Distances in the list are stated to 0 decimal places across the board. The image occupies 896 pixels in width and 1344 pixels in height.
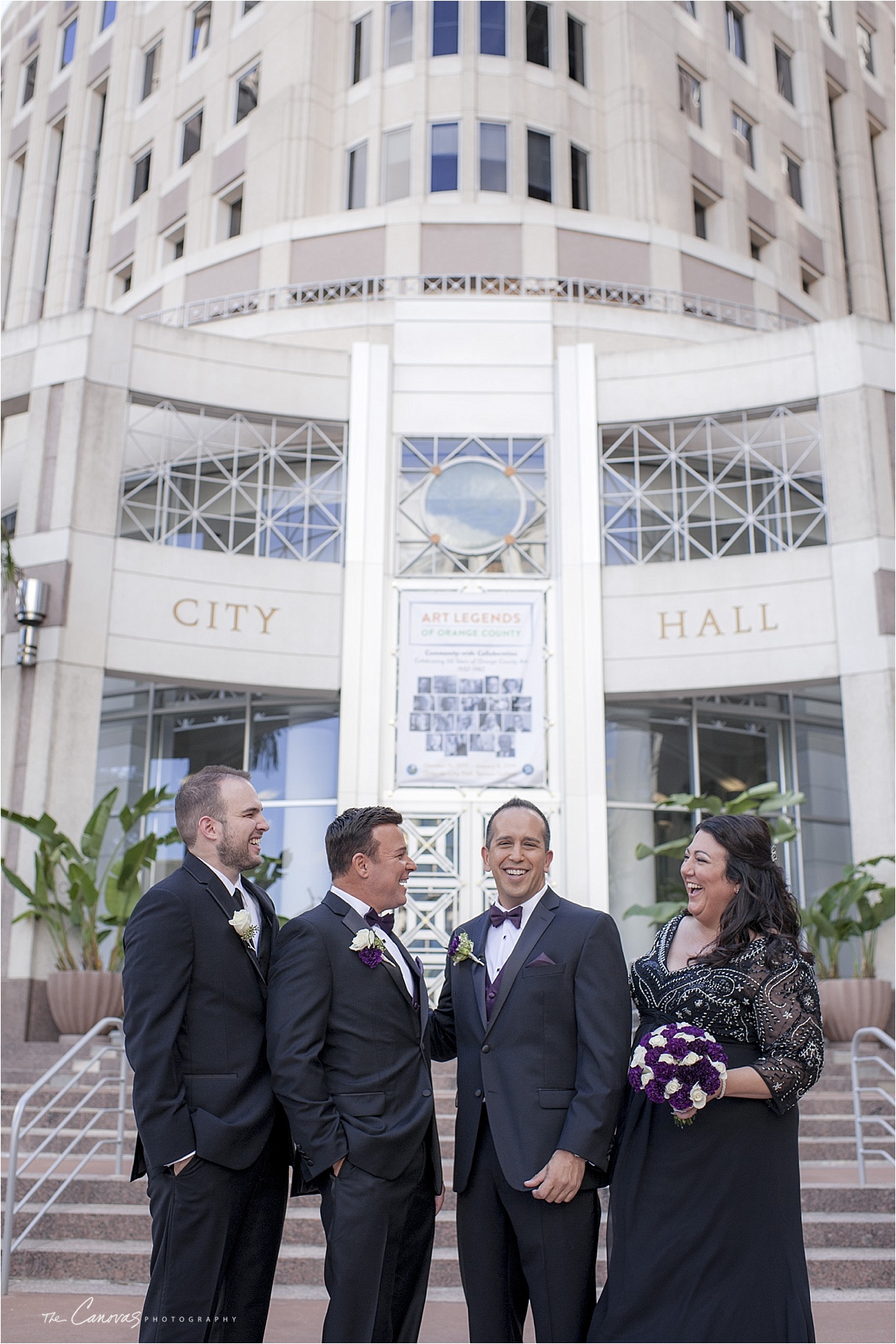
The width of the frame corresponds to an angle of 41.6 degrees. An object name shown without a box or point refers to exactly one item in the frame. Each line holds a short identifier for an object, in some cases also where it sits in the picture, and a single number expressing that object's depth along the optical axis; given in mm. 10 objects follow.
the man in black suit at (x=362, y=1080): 3529
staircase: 5801
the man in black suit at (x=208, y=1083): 3502
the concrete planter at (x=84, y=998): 11969
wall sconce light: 13398
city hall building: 13914
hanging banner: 14148
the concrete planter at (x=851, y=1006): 12070
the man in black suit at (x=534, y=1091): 3605
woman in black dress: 3502
